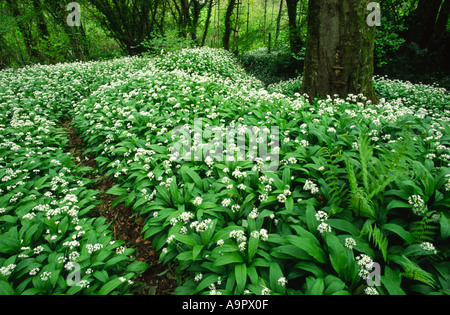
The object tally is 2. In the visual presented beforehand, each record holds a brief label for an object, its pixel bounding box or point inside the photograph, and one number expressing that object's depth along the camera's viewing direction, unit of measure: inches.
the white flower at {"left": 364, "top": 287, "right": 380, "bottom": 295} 72.4
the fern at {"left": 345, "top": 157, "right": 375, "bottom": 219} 88.7
